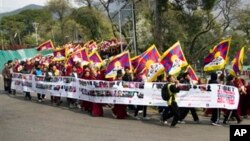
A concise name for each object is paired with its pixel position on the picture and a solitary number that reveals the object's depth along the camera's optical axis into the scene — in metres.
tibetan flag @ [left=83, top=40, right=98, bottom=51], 26.61
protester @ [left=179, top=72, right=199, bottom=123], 15.21
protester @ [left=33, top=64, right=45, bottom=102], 20.56
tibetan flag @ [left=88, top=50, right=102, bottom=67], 19.38
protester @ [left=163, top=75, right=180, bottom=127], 14.13
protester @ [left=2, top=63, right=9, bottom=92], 23.08
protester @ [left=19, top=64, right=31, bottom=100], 22.42
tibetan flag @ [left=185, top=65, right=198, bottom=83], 17.24
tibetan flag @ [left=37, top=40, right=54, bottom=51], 24.08
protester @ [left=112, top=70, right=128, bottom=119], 15.91
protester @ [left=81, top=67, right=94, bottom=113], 17.20
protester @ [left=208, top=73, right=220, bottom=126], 14.90
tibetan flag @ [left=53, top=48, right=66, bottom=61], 22.66
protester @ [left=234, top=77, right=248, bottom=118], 15.15
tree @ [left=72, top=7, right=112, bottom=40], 56.36
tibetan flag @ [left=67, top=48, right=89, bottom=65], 19.47
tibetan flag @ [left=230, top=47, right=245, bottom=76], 15.39
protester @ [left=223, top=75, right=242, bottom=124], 14.79
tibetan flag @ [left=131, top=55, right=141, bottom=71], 17.54
